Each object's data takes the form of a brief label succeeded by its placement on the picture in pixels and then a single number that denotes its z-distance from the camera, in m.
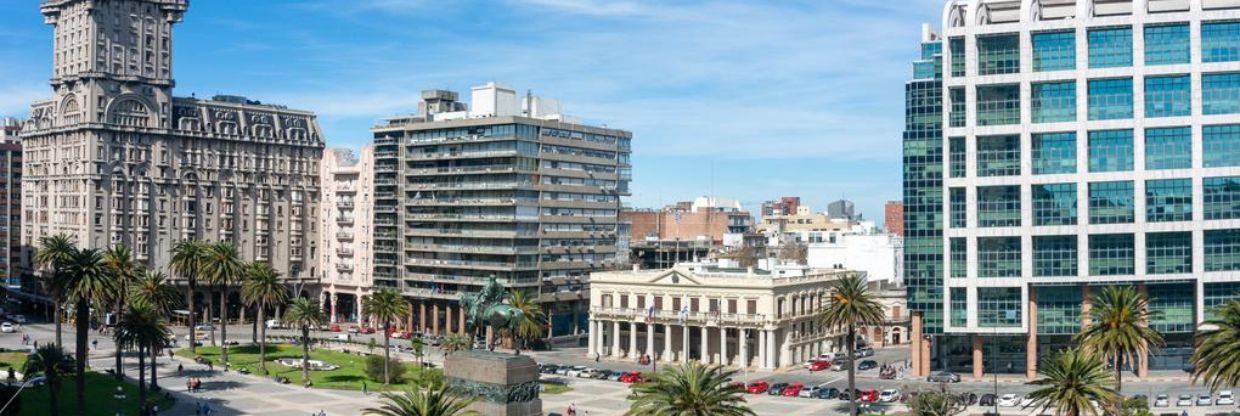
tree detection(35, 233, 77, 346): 100.94
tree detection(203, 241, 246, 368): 144.75
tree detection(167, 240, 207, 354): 147.62
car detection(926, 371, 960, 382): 125.94
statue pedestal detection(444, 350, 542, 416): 85.62
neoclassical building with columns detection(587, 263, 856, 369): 140.38
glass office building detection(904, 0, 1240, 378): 122.69
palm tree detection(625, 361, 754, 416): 65.06
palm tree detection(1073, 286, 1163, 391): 94.25
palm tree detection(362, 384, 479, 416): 60.59
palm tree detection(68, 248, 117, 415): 98.69
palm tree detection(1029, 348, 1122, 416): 76.12
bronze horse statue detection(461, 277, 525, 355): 91.57
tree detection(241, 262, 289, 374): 139.62
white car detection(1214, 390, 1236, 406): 106.44
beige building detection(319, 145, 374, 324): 197.88
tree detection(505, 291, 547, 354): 144.50
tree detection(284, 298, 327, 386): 129.77
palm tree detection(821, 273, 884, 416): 103.50
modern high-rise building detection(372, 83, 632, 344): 169.62
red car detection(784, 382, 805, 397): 120.94
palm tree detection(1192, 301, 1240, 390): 77.31
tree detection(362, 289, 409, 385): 130.88
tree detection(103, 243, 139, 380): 107.54
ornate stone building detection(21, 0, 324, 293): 185.12
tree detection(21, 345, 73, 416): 93.12
